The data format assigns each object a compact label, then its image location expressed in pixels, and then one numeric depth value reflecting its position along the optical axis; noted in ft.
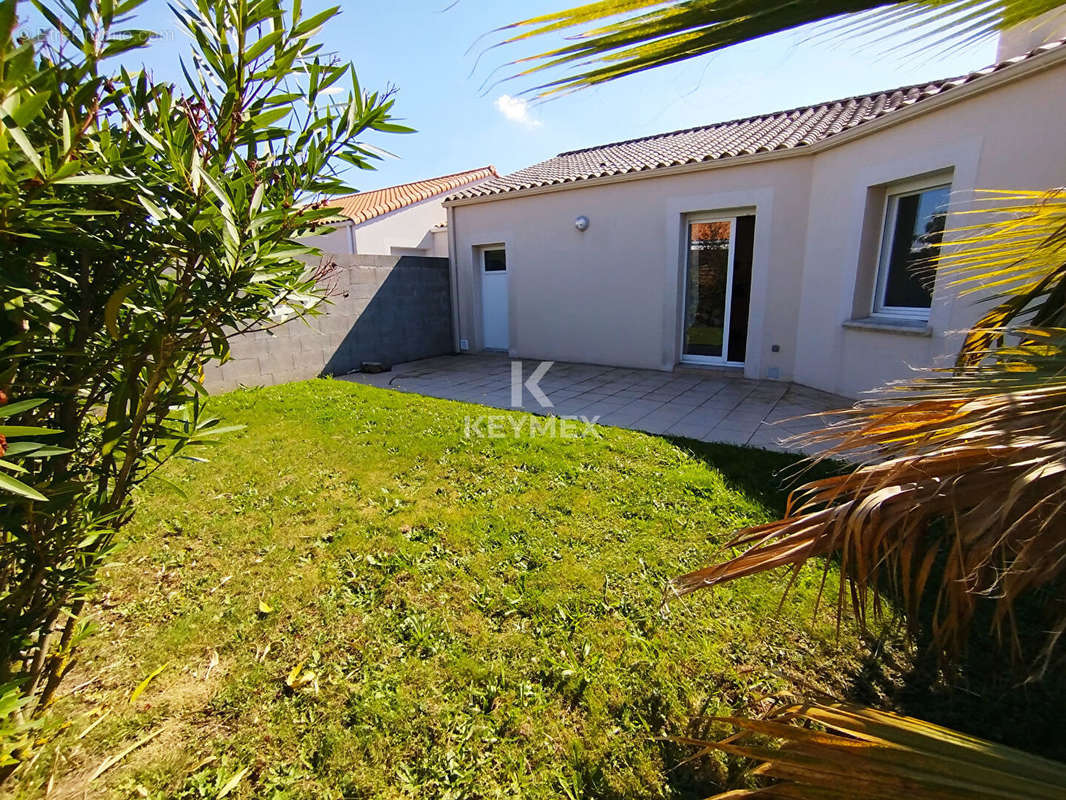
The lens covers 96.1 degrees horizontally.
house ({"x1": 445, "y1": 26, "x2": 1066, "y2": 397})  16.08
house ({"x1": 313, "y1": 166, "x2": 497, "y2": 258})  55.52
